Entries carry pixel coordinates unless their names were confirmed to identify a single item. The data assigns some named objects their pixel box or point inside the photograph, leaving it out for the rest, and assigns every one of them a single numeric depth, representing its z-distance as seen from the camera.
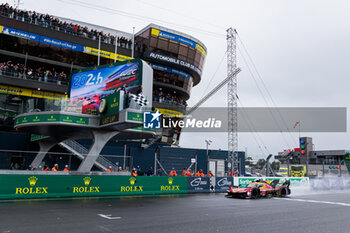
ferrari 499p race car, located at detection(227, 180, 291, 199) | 18.14
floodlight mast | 49.56
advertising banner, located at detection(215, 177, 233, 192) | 23.75
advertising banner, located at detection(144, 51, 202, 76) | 43.85
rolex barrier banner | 15.30
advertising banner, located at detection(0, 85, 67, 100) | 35.31
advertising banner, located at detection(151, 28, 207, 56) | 43.26
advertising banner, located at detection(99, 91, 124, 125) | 19.37
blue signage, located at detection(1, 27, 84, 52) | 35.12
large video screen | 22.14
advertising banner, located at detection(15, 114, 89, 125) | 20.02
